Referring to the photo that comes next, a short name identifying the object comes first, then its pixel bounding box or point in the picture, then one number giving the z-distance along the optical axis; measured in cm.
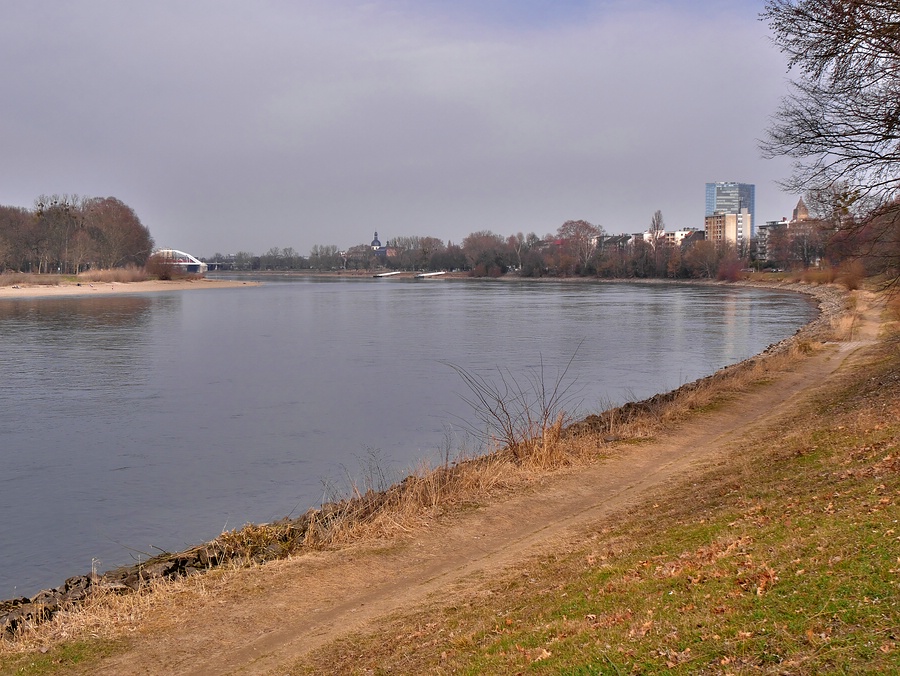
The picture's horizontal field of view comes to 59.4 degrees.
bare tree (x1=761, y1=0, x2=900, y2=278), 1092
